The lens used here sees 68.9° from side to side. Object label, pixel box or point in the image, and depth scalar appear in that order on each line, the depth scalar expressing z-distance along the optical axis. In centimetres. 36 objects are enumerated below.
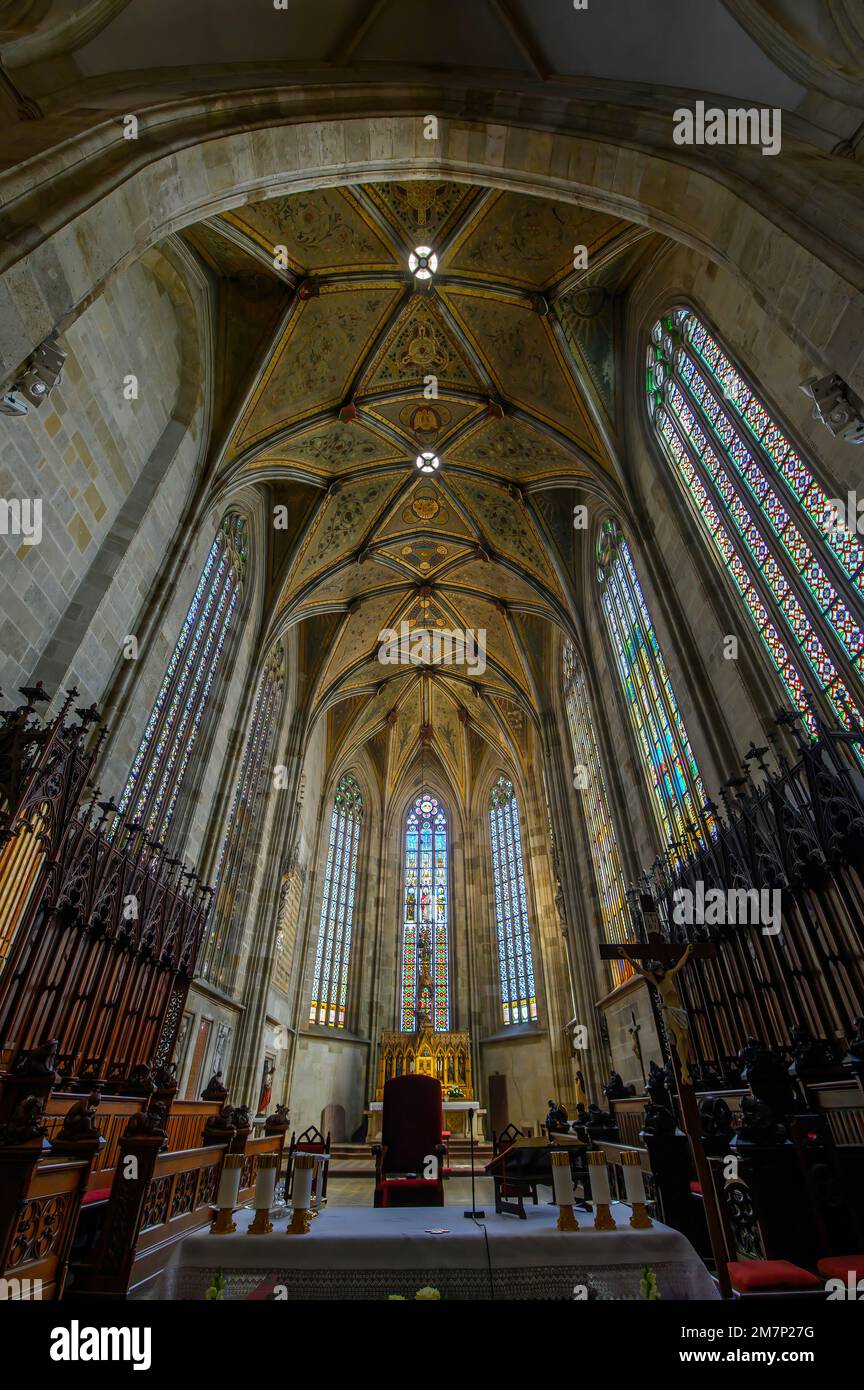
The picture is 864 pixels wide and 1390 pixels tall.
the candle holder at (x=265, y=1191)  326
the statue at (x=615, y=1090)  812
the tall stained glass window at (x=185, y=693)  943
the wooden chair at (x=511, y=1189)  414
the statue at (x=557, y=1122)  825
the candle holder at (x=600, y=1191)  335
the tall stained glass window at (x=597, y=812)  1277
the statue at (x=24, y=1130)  279
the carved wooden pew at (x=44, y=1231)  277
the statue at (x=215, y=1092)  682
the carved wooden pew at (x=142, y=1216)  332
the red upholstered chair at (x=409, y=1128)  583
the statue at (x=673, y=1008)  418
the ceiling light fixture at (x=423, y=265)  1102
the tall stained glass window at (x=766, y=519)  638
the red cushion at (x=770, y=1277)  297
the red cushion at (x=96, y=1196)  414
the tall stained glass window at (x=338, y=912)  1947
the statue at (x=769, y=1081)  425
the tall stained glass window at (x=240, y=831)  1253
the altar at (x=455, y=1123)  1606
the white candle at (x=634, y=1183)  350
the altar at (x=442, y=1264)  297
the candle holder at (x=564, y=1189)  339
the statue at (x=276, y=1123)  683
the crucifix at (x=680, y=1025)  343
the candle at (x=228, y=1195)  327
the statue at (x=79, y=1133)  347
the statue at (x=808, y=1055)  468
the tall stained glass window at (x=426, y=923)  2036
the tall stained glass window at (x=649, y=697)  955
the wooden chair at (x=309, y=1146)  697
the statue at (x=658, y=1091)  537
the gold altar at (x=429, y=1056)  1817
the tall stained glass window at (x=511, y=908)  1955
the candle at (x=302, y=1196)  323
